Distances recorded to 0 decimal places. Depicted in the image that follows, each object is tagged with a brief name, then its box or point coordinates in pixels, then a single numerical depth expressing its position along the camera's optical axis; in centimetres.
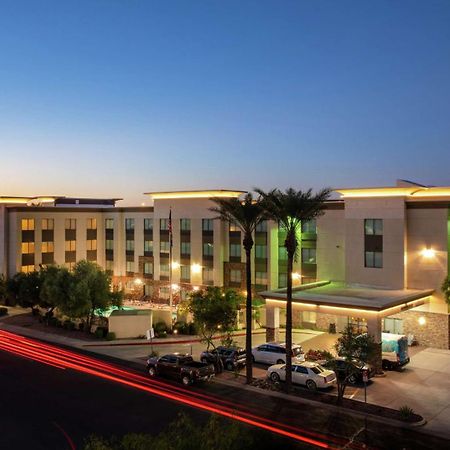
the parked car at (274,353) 3316
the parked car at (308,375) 2809
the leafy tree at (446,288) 3669
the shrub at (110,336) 4229
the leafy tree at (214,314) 3481
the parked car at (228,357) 3256
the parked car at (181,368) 2916
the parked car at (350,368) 2534
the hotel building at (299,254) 3838
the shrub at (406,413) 2327
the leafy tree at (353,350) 2509
